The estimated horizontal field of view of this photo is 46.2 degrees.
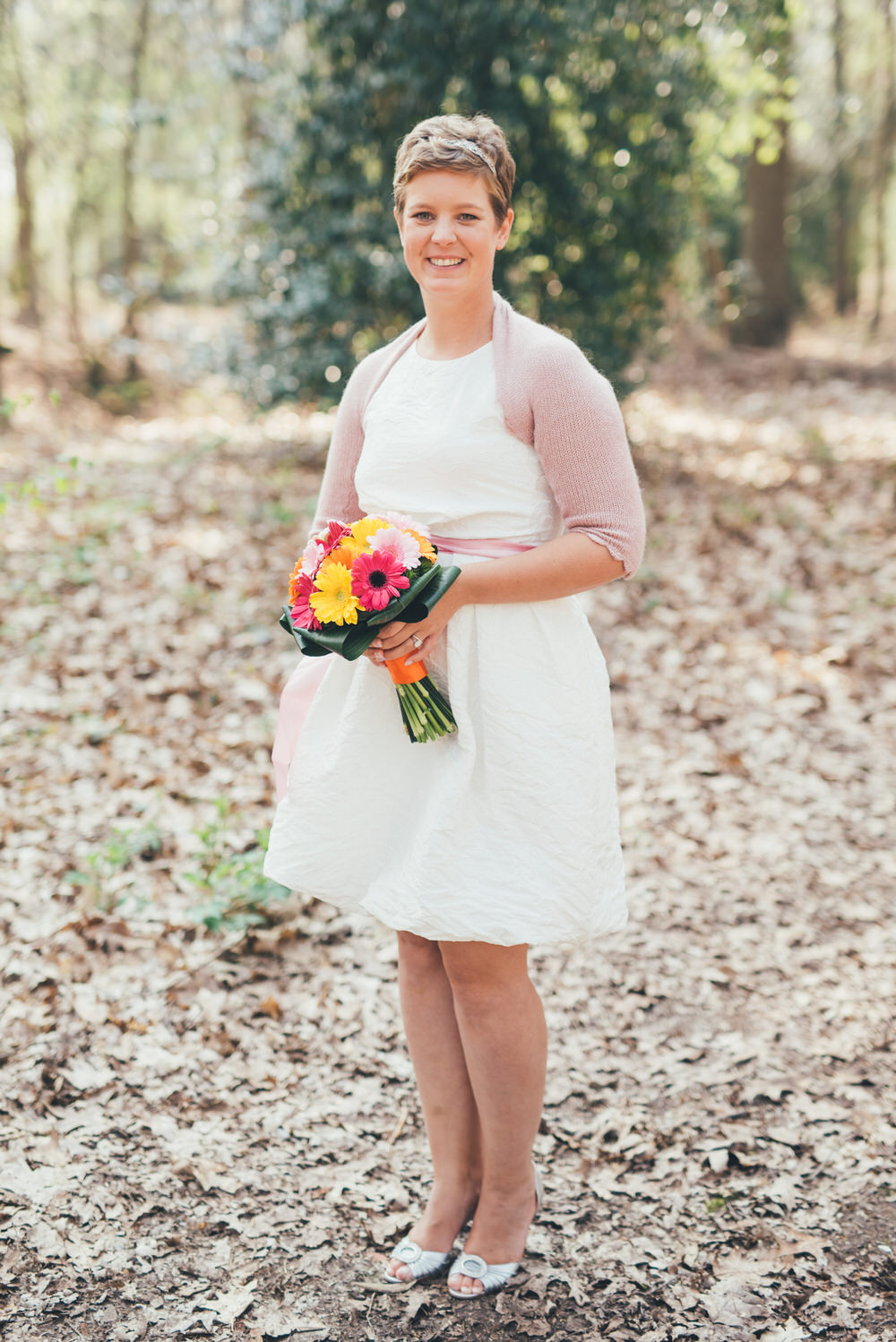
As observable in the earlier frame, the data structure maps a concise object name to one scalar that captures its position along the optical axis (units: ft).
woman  6.77
